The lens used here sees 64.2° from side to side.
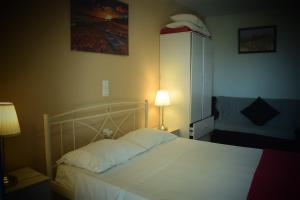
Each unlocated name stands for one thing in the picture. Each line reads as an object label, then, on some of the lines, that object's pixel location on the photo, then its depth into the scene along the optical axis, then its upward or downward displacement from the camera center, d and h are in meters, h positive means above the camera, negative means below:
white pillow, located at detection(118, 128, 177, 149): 2.42 -0.54
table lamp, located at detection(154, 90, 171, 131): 3.24 -0.16
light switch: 2.59 -0.02
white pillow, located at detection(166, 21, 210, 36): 3.33 +0.87
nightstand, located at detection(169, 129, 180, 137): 3.37 -0.64
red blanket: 1.48 -0.66
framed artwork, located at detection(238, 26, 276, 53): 4.04 +0.81
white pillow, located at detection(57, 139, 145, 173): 1.88 -0.58
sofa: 3.68 -0.55
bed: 1.57 -0.66
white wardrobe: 3.35 +0.12
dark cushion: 3.95 -0.43
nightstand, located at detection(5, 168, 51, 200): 1.54 -0.67
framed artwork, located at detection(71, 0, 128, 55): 2.24 +0.62
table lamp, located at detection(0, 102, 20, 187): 1.48 -0.23
